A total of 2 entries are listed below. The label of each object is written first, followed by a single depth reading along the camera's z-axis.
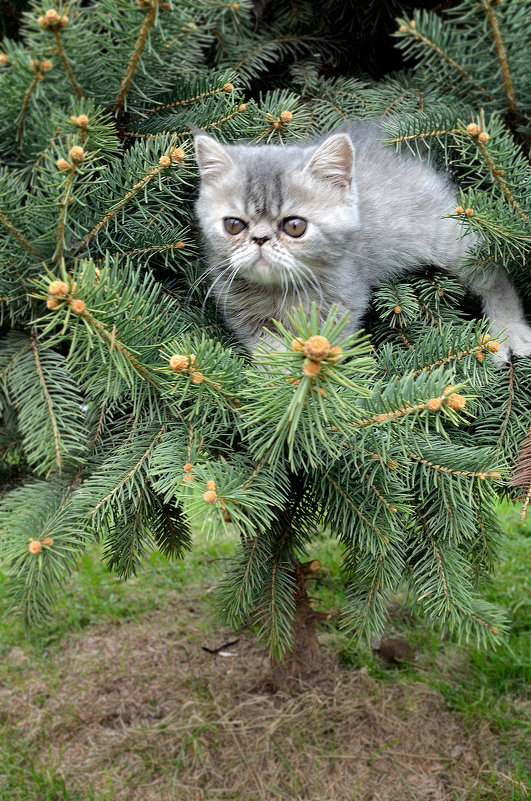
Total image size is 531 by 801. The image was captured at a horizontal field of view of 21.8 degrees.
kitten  0.71
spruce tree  0.59
